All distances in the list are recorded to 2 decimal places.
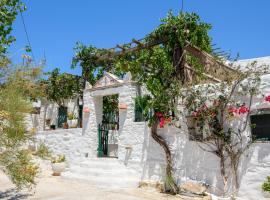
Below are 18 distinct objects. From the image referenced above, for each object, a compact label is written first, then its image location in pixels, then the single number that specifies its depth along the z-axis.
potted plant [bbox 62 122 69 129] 17.80
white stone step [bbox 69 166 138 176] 12.41
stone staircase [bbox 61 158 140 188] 11.91
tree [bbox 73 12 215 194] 11.27
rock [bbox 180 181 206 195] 10.13
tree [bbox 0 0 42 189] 8.38
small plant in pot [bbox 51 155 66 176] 14.51
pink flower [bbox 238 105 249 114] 9.63
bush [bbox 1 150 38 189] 8.30
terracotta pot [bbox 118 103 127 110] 13.48
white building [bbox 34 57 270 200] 9.55
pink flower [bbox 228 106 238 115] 9.86
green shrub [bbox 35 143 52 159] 9.73
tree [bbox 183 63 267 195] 9.78
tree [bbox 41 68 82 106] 18.53
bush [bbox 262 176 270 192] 8.92
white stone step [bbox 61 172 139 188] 11.80
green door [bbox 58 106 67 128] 19.60
